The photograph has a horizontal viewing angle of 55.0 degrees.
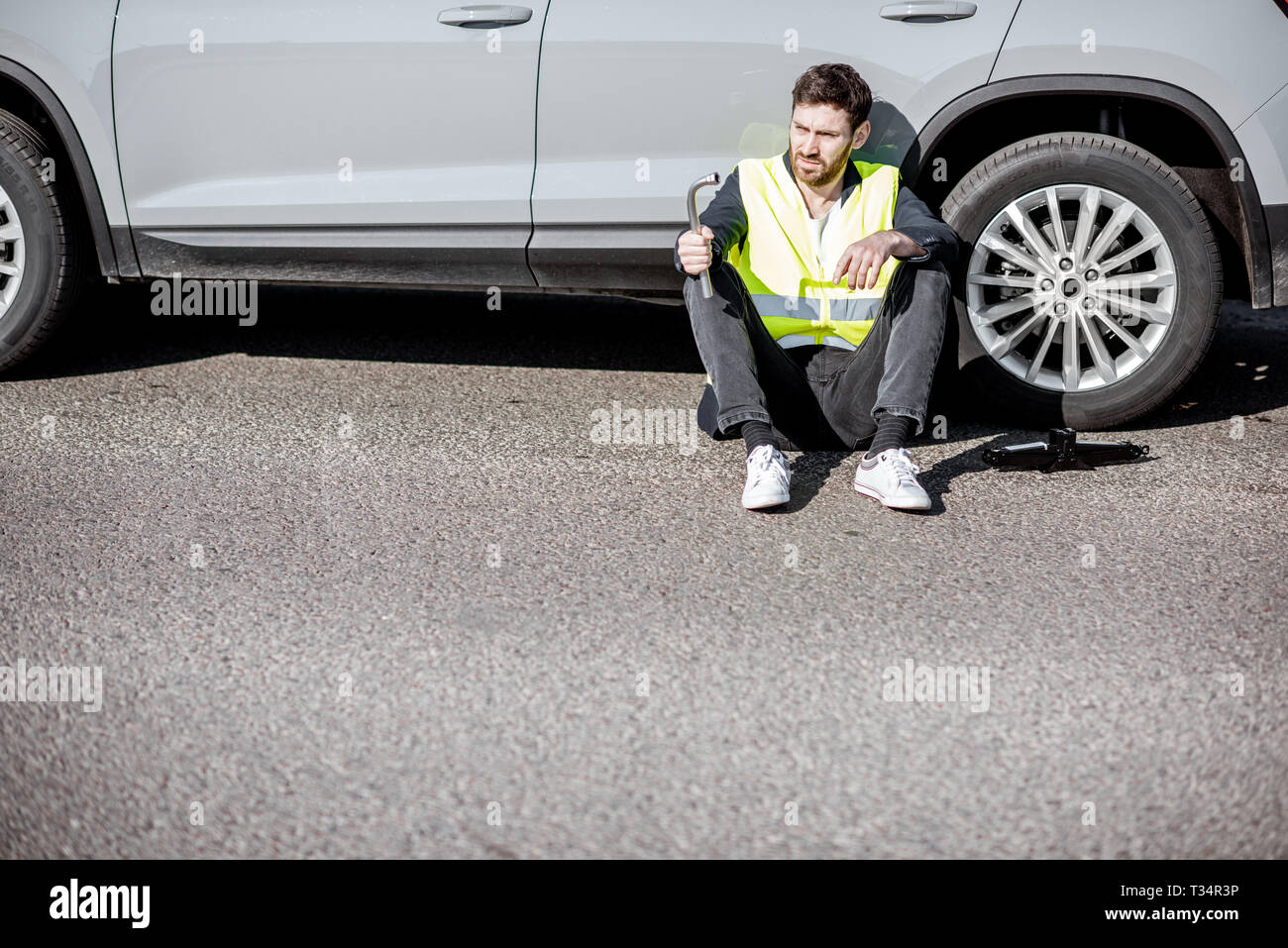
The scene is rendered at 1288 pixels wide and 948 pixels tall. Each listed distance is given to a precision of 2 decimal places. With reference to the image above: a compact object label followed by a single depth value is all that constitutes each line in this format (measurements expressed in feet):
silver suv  12.57
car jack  12.41
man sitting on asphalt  11.68
